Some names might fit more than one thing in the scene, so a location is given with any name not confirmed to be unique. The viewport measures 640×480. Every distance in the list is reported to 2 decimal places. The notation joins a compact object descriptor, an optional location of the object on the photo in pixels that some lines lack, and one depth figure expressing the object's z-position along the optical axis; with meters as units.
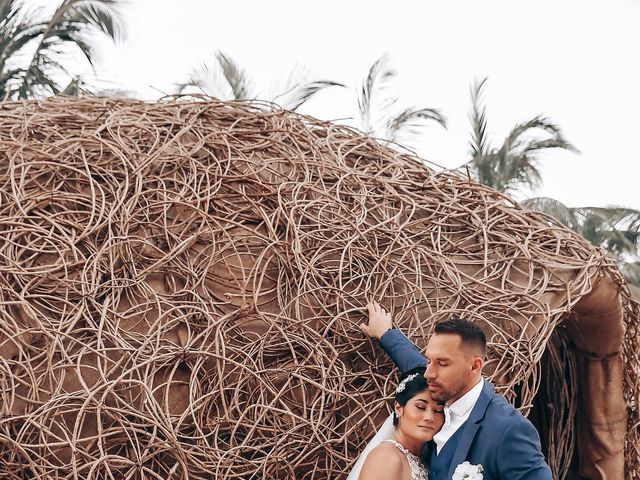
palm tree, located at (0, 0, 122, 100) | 10.69
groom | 3.08
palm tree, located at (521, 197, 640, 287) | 13.56
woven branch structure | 3.70
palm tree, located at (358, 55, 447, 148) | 12.27
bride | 3.25
